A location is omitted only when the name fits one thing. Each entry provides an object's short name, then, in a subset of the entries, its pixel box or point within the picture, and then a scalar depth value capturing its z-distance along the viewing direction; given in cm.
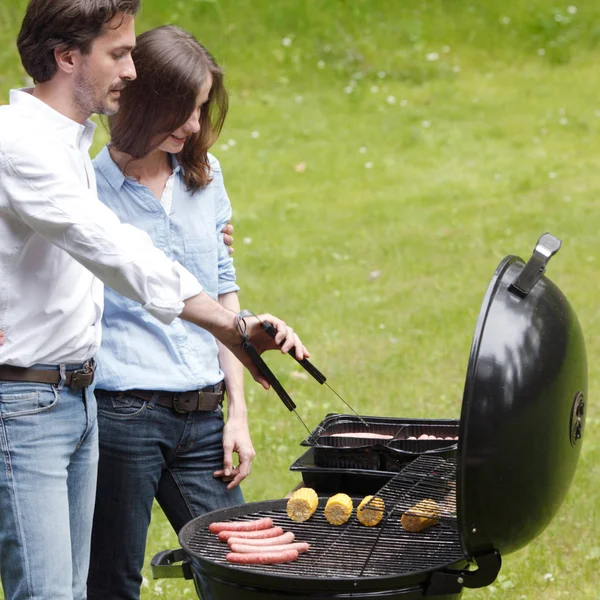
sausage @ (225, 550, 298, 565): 520
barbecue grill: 460
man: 463
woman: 596
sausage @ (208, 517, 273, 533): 561
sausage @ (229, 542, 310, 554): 528
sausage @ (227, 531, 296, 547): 536
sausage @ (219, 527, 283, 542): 547
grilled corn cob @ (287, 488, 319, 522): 579
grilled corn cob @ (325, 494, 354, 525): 571
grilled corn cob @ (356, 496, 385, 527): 564
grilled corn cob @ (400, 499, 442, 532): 546
